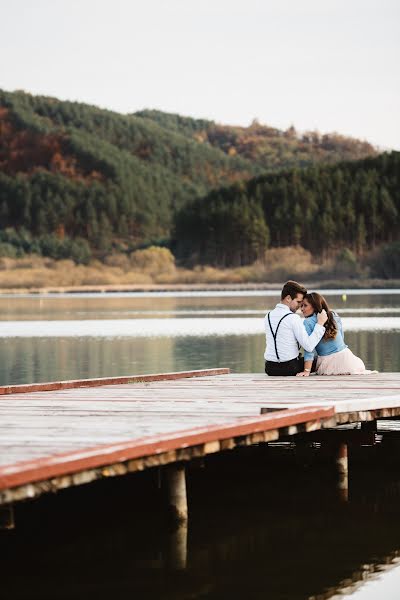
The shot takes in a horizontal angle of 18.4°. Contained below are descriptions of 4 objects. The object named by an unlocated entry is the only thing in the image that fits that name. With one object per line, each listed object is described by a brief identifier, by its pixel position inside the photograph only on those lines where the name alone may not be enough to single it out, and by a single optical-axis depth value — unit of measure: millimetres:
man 13273
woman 13547
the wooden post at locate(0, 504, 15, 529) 8258
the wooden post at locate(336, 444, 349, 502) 11961
